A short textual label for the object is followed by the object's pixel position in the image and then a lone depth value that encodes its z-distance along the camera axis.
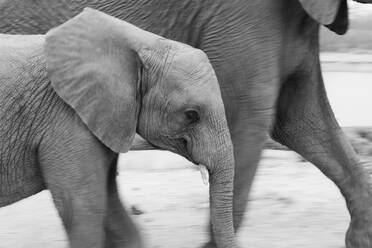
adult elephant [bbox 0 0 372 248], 12.48
